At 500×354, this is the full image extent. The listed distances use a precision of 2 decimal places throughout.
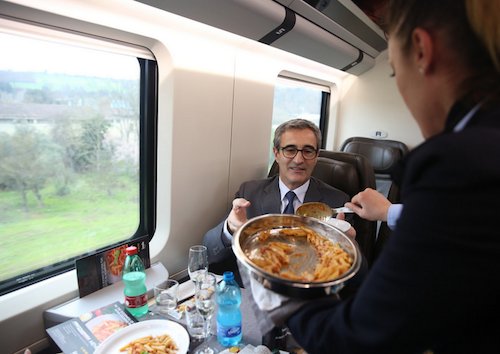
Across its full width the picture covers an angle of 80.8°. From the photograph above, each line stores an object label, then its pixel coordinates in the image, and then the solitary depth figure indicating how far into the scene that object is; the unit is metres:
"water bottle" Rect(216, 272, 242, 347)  1.36
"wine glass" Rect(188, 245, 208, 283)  1.86
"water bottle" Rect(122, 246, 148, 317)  1.57
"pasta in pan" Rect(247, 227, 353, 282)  0.88
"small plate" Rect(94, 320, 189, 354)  1.29
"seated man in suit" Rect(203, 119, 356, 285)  2.33
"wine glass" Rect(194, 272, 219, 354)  1.32
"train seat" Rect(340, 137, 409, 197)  3.86
